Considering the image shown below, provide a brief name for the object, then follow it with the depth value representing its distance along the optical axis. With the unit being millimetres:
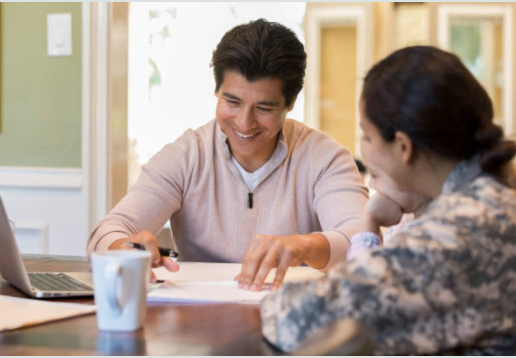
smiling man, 1618
